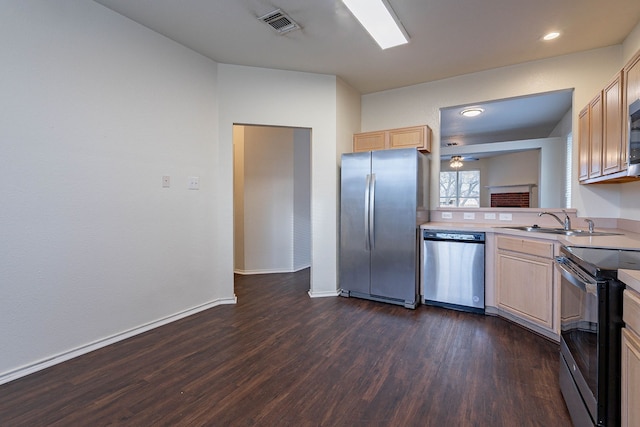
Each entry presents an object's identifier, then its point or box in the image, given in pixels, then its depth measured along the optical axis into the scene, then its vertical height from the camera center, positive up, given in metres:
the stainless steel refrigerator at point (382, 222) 3.32 -0.18
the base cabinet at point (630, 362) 1.04 -0.57
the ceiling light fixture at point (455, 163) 3.99 +0.58
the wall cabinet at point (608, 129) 2.03 +0.63
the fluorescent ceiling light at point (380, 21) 2.36 +1.62
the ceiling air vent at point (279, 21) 2.52 +1.64
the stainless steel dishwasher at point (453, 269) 3.10 -0.69
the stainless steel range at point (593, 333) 1.19 -0.57
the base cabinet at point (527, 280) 2.50 -0.67
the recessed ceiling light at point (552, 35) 2.76 +1.61
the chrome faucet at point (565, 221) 2.89 -0.15
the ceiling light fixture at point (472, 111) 3.90 +1.28
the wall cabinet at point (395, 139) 3.72 +0.89
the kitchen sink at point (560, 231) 2.56 -0.24
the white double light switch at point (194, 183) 3.15 +0.26
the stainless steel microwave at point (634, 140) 1.83 +0.42
